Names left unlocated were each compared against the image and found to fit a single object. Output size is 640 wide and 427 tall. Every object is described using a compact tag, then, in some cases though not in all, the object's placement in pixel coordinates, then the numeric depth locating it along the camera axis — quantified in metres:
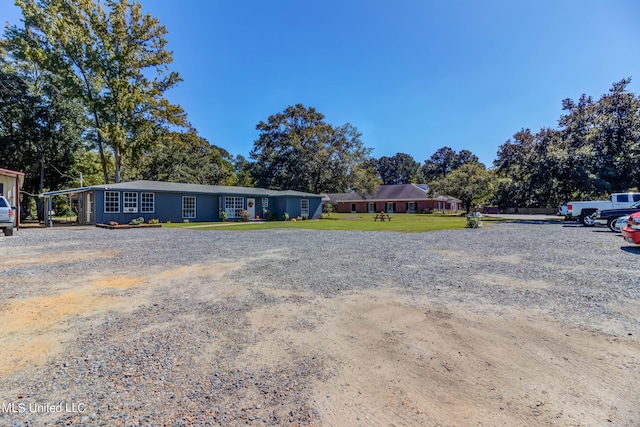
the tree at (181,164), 30.88
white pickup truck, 17.42
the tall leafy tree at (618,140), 22.34
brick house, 51.41
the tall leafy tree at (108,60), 24.27
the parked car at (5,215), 12.50
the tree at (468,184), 37.97
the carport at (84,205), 19.89
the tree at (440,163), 76.38
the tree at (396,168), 87.69
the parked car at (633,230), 8.95
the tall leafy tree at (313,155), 35.69
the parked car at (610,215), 14.54
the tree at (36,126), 25.17
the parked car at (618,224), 13.05
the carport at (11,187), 16.14
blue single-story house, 20.83
